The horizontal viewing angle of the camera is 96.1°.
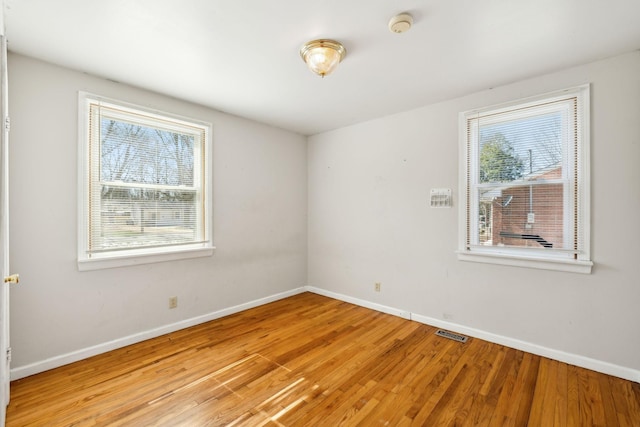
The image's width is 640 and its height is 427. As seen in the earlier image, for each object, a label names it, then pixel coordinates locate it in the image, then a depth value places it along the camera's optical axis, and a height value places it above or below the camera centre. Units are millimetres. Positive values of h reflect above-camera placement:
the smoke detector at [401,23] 1772 +1201
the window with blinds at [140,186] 2576 +262
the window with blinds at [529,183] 2449 +289
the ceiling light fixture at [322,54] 2074 +1177
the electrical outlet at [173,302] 3068 -968
